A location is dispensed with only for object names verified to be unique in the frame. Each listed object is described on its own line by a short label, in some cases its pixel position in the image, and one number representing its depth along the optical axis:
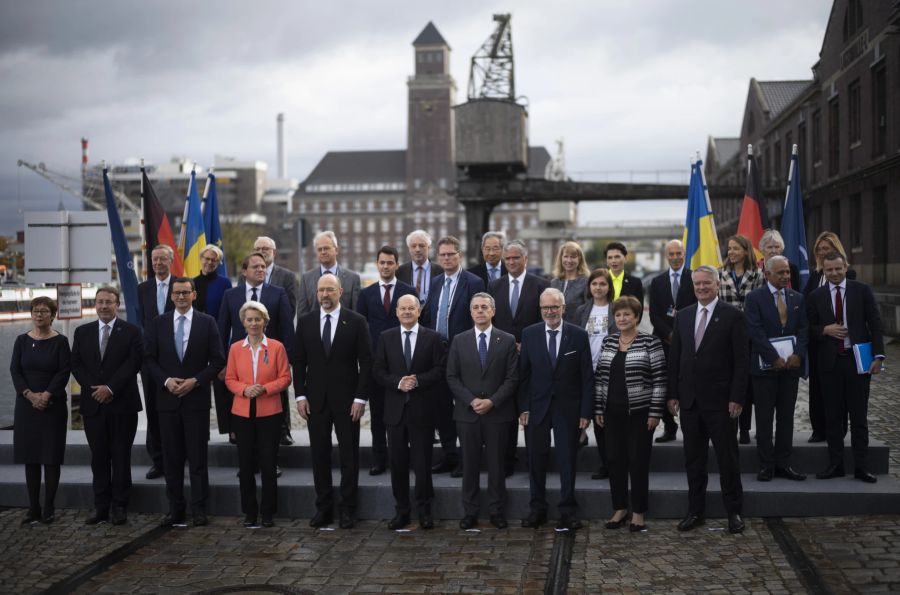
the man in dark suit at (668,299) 9.41
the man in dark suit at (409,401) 8.02
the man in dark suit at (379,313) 9.03
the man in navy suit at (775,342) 8.10
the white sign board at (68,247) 11.04
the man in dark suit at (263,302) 9.02
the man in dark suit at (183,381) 8.29
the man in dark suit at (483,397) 7.89
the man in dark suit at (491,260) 9.57
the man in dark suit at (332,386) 8.11
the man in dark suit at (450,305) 8.96
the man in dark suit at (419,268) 9.11
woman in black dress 8.38
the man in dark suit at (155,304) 9.09
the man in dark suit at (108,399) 8.40
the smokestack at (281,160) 169.75
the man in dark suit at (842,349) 8.12
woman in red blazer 8.16
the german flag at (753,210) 11.38
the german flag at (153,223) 11.60
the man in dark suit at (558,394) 7.79
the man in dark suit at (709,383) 7.50
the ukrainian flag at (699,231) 11.04
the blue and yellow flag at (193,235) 12.45
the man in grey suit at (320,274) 9.15
